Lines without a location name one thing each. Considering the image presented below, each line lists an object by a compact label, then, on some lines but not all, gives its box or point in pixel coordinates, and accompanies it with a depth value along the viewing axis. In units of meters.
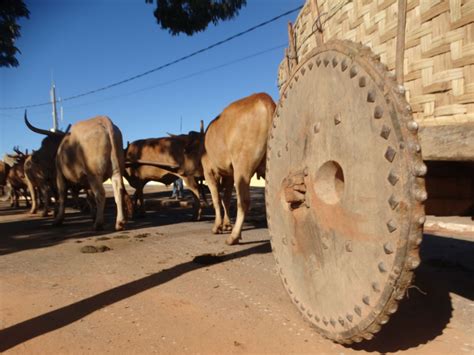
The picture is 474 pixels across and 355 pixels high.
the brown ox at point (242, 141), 5.28
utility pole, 31.48
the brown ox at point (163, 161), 10.18
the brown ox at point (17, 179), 14.65
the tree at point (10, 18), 7.79
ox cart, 1.42
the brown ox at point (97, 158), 7.49
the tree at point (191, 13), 7.99
